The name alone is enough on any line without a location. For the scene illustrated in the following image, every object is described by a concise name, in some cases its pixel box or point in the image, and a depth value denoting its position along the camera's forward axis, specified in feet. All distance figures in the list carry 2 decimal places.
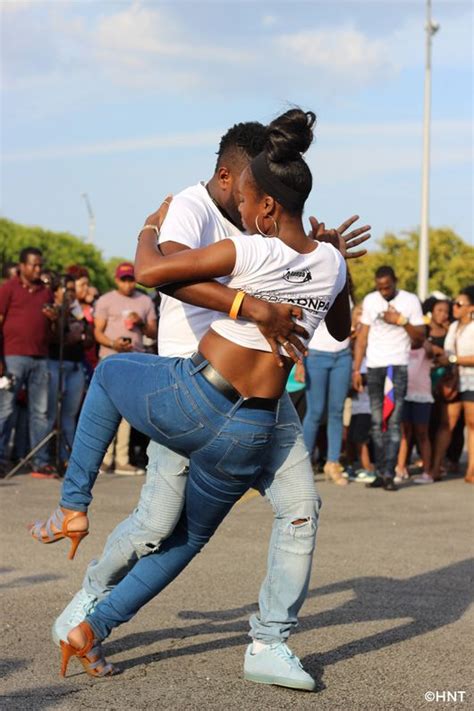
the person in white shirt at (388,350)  40.47
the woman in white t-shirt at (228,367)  14.35
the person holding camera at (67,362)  40.32
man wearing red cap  40.96
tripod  39.24
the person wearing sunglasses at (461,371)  43.11
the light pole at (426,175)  113.19
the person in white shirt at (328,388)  40.37
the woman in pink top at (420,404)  44.06
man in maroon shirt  39.88
